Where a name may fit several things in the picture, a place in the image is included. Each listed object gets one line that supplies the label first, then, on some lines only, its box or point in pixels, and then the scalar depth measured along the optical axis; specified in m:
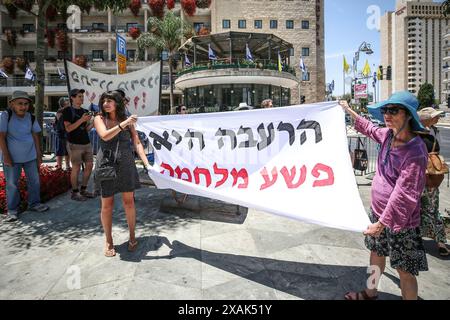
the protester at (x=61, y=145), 7.48
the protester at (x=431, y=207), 3.39
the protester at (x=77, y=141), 5.52
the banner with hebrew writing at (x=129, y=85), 6.18
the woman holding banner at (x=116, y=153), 3.35
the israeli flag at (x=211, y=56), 30.64
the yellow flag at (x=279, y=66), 32.59
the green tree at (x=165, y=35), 33.62
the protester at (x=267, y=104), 6.47
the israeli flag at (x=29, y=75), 26.89
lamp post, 24.52
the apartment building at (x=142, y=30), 40.84
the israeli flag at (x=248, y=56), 30.65
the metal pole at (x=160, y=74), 5.93
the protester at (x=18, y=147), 4.69
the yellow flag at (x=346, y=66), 32.97
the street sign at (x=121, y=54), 7.84
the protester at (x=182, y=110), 9.24
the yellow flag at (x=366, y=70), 28.82
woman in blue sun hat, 2.16
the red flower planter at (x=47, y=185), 5.23
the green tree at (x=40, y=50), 6.51
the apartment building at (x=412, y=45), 114.00
